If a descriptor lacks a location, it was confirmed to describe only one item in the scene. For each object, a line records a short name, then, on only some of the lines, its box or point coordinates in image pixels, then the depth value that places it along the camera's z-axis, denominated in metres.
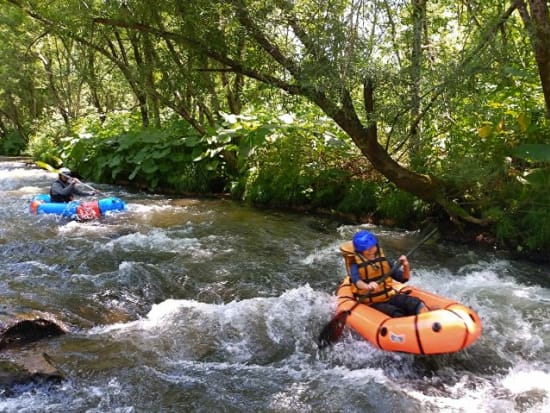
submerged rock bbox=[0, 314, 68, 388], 3.56
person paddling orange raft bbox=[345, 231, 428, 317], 4.48
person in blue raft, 9.25
